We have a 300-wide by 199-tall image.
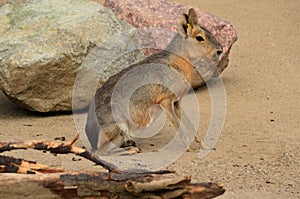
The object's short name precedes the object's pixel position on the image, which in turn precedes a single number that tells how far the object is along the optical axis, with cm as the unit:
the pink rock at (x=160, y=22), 1636
